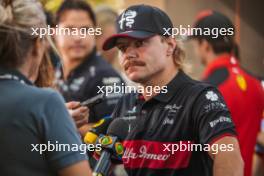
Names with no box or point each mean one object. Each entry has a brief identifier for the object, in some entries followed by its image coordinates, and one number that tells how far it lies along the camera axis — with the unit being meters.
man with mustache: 4.02
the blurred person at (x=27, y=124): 3.30
